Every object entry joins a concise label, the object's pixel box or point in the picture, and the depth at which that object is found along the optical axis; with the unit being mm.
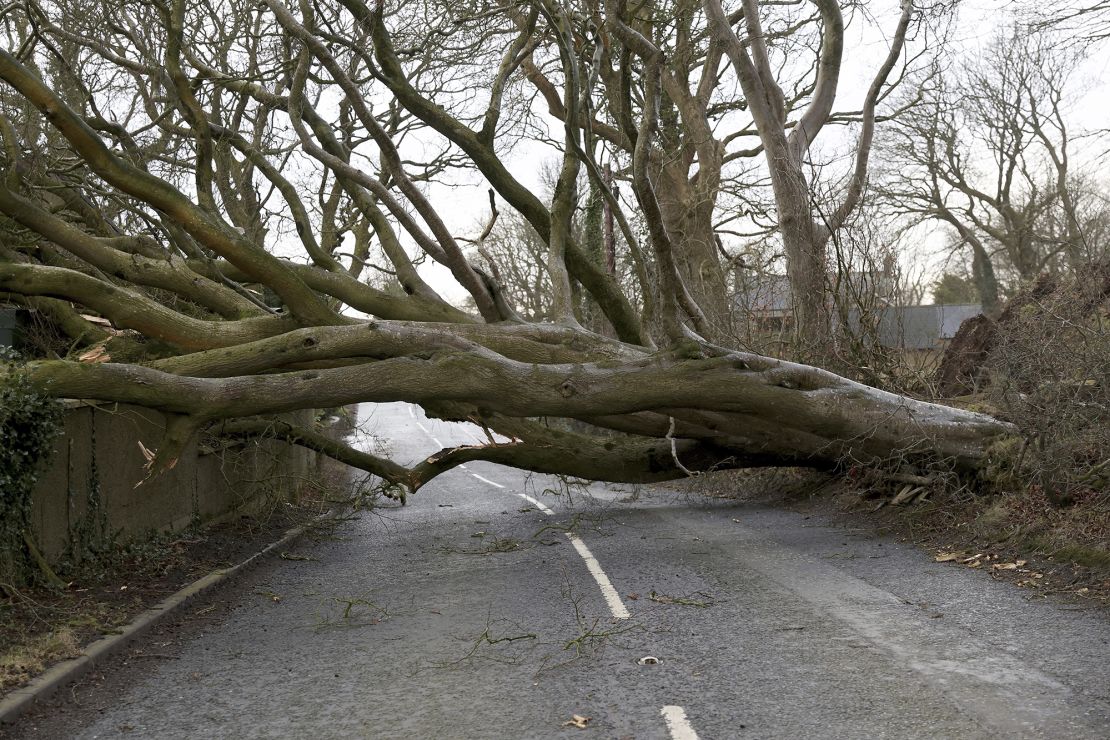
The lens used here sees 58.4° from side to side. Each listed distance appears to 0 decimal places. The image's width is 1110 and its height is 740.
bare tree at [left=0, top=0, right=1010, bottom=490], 10242
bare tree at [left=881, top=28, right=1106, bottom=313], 41938
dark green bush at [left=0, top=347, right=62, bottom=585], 7598
